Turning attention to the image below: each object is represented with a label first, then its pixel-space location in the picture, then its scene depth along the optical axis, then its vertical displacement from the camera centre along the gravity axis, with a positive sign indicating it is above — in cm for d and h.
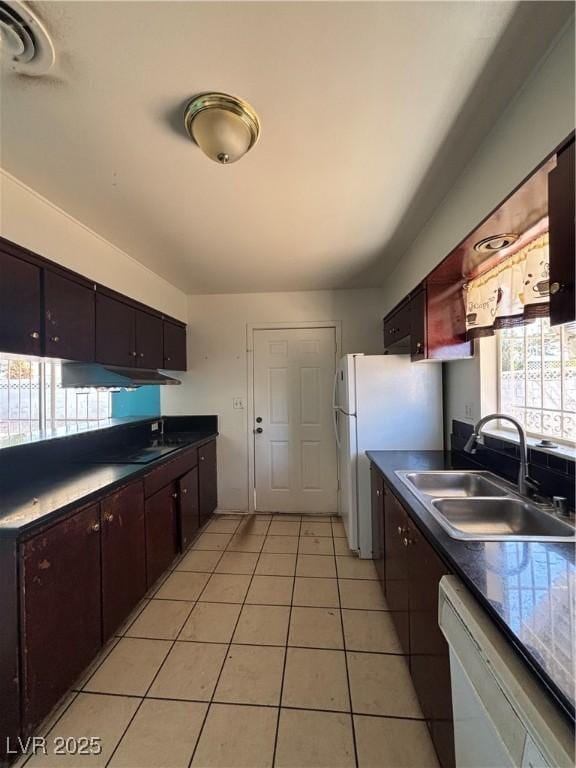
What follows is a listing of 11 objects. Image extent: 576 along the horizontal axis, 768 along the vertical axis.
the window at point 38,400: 311 -11
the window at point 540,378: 150 +4
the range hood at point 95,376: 222 +9
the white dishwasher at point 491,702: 58 -67
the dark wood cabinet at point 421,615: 108 -96
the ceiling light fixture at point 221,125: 114 +97
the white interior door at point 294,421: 349 -37
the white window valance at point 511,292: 143 +47
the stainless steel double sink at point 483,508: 120 -56
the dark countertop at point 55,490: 127 -51
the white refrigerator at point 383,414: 254 -22
